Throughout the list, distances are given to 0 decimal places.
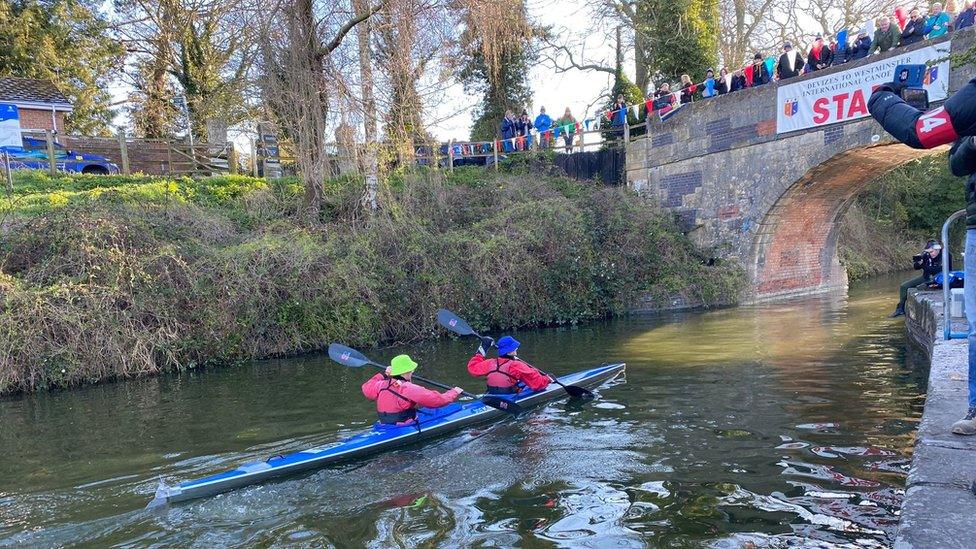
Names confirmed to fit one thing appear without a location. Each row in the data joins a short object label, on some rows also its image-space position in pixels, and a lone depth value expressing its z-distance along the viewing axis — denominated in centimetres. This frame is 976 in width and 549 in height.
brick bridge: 1423
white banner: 1182
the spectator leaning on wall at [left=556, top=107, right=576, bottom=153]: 1950
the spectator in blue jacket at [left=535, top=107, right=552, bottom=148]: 1981
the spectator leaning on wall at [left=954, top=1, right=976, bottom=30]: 1149
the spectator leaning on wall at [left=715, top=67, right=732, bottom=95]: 1580
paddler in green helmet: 661
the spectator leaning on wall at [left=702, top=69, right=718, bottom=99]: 1616
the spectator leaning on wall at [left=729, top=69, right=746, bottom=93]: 1558
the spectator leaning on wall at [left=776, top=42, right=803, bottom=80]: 1428
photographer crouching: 1182
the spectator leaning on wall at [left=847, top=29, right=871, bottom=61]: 1294
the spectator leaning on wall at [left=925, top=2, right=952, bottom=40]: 1204
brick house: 1905
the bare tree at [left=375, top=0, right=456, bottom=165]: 1337
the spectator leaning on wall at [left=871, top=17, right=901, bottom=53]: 1248
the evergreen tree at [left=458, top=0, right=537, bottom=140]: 1595
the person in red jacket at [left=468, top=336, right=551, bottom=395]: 781
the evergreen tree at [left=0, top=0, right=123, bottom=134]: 2094
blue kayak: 525
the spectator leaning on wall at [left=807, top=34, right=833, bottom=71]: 1371
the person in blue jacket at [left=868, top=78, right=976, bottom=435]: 291
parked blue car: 1642
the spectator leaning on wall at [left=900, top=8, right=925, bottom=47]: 1209
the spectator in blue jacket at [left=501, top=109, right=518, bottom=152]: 1983
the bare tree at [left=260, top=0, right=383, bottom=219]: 1345
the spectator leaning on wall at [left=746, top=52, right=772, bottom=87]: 1498
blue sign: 1644
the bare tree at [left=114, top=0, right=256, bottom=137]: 1980
